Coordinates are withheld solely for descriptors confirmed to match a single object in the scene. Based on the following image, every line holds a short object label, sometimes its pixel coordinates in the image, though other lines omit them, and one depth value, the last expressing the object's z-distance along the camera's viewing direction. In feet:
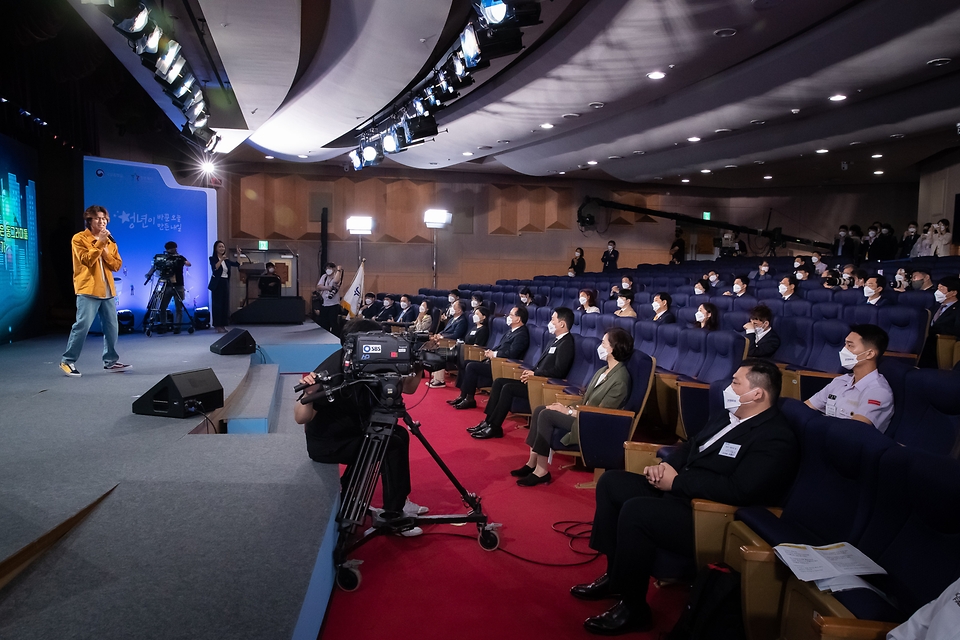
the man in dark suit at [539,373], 16.52
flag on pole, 40.91
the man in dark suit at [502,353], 20.03
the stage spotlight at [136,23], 16.08
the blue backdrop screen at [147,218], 28.50
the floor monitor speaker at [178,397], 12.35
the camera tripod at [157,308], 28.22
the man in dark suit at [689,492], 7.43
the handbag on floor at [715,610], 6.33
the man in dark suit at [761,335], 16.94
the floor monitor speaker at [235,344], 21.59
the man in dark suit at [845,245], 41.30
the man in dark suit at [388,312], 34.42
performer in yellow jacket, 16.14
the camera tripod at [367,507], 8.43
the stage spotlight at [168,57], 19.89
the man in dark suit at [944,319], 17.37
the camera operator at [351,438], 9.52
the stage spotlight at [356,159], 37.47
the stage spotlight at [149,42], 18.01
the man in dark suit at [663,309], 20.63
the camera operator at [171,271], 27.35
